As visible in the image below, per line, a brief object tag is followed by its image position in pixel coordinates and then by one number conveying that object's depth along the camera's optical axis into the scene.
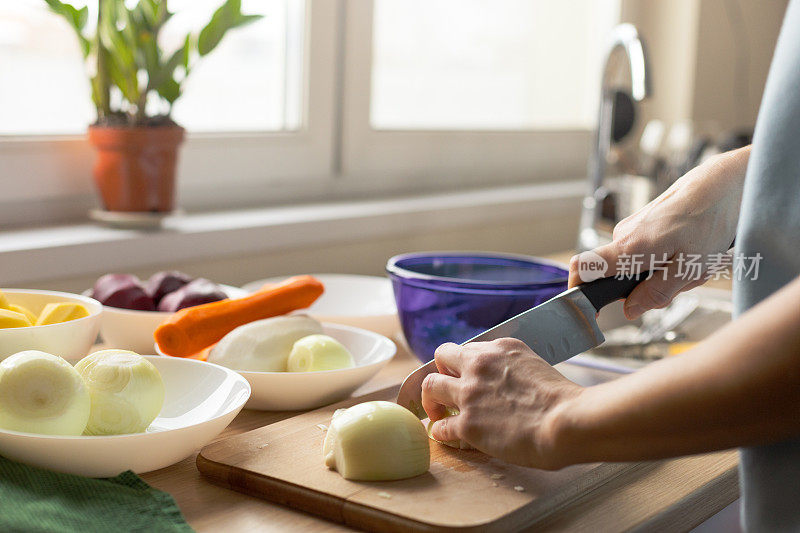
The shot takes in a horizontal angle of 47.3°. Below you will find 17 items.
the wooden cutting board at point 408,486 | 0.64
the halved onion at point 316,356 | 0.89
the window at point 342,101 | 1.31
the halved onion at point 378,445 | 0.70
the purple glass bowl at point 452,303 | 0.99
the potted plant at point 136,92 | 1.24
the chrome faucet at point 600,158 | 1.53
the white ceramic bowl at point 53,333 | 0.79
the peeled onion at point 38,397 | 0.67
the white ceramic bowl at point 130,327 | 0.99
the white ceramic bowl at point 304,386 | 0.86
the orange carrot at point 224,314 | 0.91
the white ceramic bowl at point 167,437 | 0.66
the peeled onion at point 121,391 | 0.70
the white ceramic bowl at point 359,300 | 1.16
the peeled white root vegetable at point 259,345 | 0.89
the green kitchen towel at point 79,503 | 0.60
